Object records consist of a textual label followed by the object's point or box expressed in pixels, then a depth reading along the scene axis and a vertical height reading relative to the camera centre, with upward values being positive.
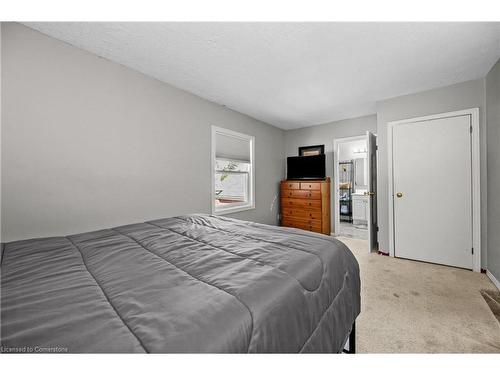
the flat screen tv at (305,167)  4.39 +0.45
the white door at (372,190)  3.27 -0.06
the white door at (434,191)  2.69 -0.07
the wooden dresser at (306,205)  4.20 -0.36
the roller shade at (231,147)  3.51 +0.73
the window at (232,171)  3.44 +0.31
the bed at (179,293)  0.52 -0.35
